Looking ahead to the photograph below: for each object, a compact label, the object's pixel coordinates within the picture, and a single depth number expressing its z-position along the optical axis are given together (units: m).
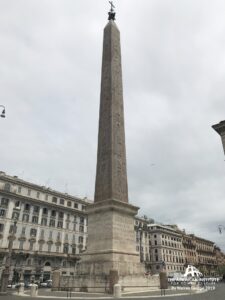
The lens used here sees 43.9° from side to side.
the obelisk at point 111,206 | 19.41
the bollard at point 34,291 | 17.36
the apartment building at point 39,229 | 47.24
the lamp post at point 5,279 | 19.40
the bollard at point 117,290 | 15.49
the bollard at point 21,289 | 20.52
